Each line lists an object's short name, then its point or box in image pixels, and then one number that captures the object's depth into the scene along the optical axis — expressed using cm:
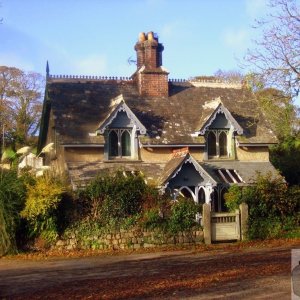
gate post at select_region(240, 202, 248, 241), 2314
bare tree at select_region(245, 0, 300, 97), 2053
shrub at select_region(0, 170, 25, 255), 2017
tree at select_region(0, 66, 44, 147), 5666
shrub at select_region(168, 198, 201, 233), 2219
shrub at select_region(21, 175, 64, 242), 2039
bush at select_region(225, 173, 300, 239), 2362
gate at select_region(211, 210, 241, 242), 2281
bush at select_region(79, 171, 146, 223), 2177
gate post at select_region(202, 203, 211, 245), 2231
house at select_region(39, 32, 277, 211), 2742
